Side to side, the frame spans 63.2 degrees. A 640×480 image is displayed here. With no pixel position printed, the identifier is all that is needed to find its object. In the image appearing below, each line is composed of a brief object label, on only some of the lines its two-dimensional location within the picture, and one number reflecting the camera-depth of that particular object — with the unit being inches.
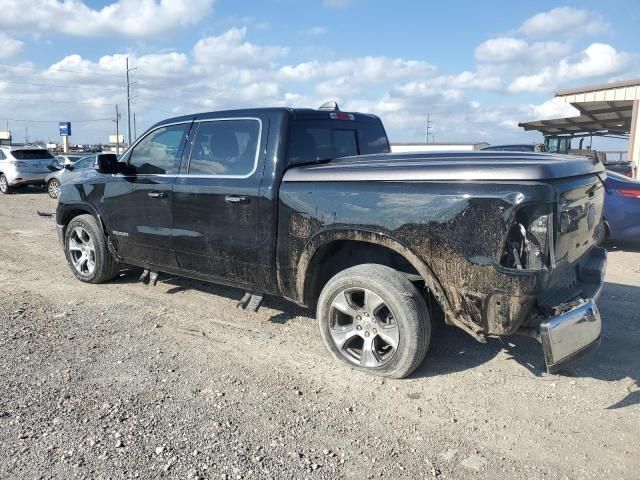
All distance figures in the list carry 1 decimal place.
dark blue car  310.8
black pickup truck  118.5
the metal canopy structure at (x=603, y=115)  640.4
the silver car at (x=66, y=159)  832.1
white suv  694.5
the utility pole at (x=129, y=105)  1840.1
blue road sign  1618.8
